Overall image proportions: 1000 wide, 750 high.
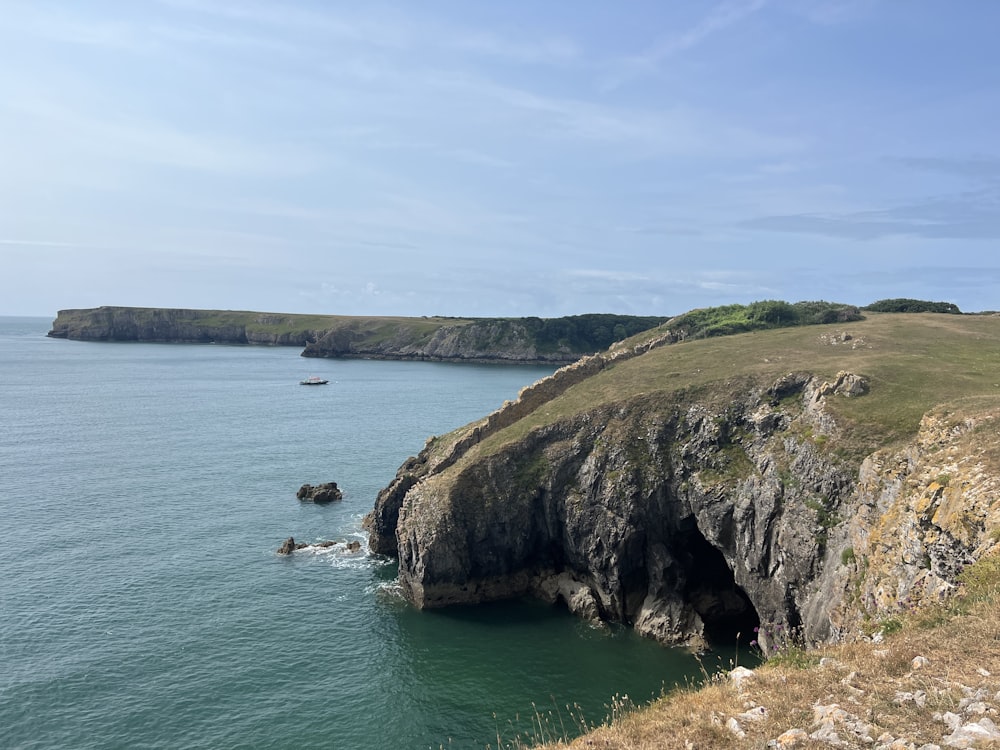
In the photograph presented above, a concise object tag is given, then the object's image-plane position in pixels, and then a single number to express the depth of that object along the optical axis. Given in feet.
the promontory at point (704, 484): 100.99
